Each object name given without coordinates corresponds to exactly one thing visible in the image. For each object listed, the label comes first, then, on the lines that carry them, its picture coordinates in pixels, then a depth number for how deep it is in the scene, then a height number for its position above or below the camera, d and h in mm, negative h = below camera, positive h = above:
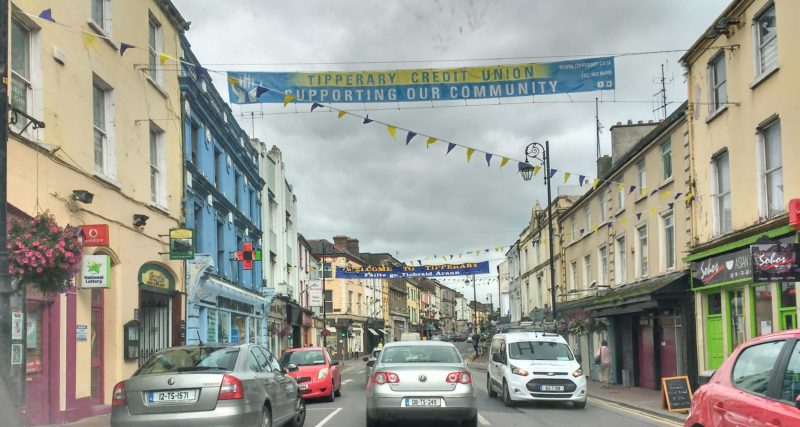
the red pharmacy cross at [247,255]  24734 +983
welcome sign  41312 +539
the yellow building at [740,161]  14180 +2488
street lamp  24906 +4131
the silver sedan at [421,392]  10742 -1721
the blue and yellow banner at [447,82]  14180 +3948
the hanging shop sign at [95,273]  12789 +247
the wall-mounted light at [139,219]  16359 +1532
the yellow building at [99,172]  12008 +2304
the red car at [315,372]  18219 -2335
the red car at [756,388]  5215 -931
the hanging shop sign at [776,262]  12484 +155
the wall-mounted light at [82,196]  13070 +1684
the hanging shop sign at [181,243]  18000 +1060
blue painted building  20719 +2513
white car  15625 -2099
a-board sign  15016 -2550
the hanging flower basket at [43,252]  8945 +458
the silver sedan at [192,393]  8594 -1325
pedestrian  23531 -2801
